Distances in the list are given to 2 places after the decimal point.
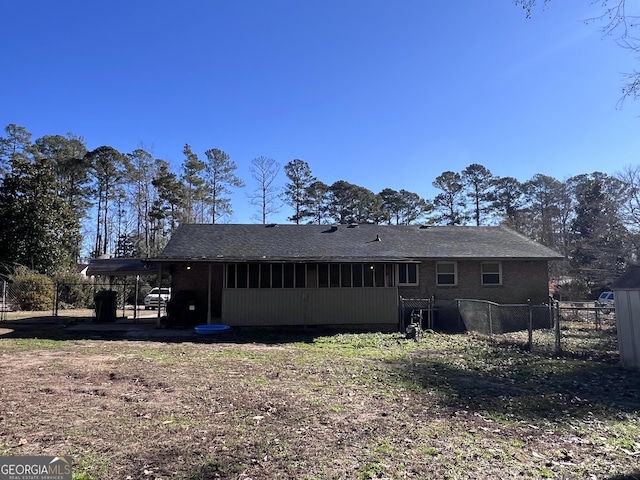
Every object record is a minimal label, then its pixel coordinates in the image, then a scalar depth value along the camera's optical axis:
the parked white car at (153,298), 27.44
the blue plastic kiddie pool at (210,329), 13.60
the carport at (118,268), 17.19
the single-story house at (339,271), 14.91
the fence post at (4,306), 17.90
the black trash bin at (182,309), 15.64
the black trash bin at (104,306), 17.08
